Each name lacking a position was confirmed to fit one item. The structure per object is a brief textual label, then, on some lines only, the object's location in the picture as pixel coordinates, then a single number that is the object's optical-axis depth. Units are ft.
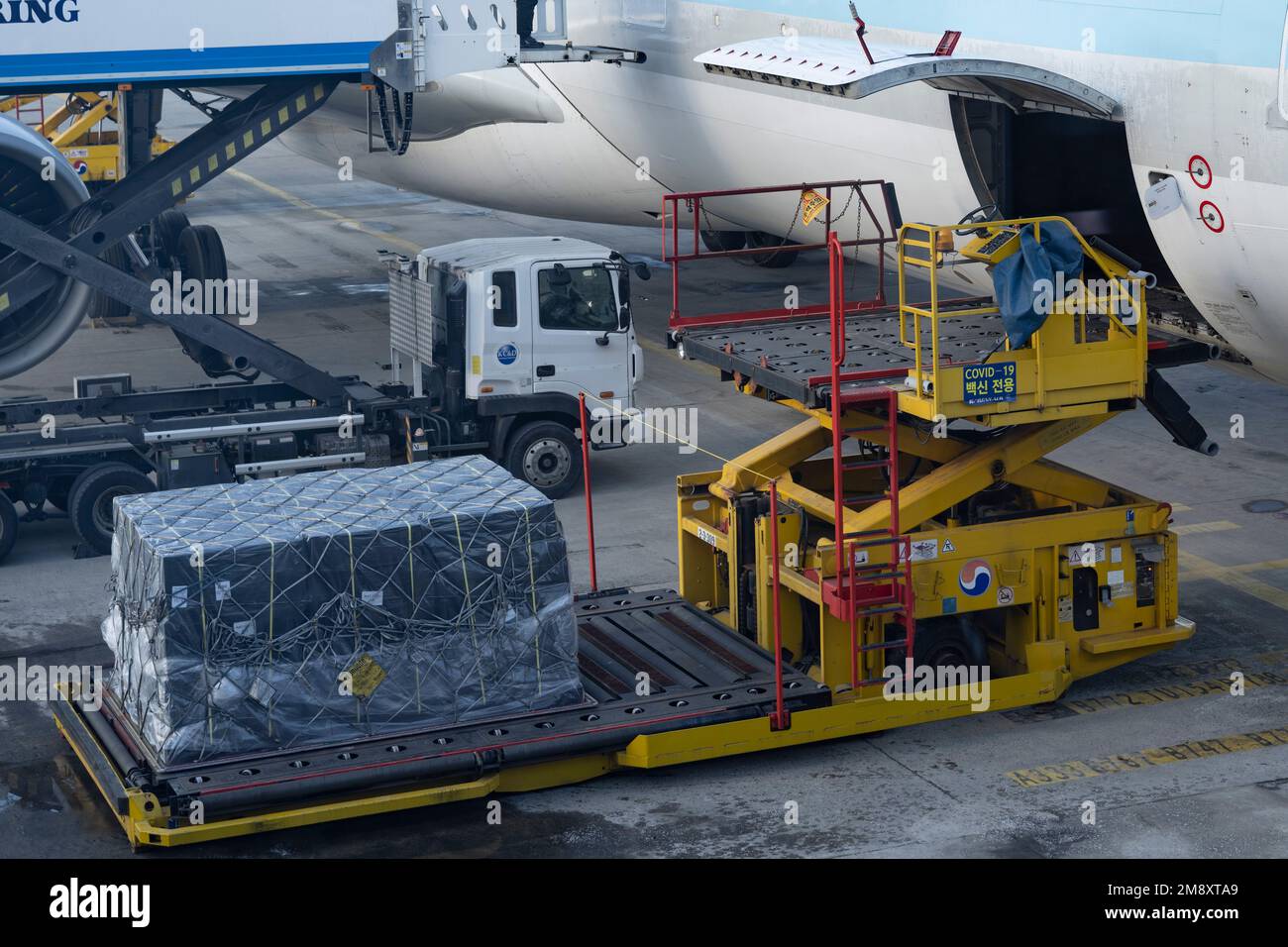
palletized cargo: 37.55
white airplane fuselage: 41.91
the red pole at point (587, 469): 45.16
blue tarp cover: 40.34
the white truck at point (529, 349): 60.85
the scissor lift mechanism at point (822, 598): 37.70
